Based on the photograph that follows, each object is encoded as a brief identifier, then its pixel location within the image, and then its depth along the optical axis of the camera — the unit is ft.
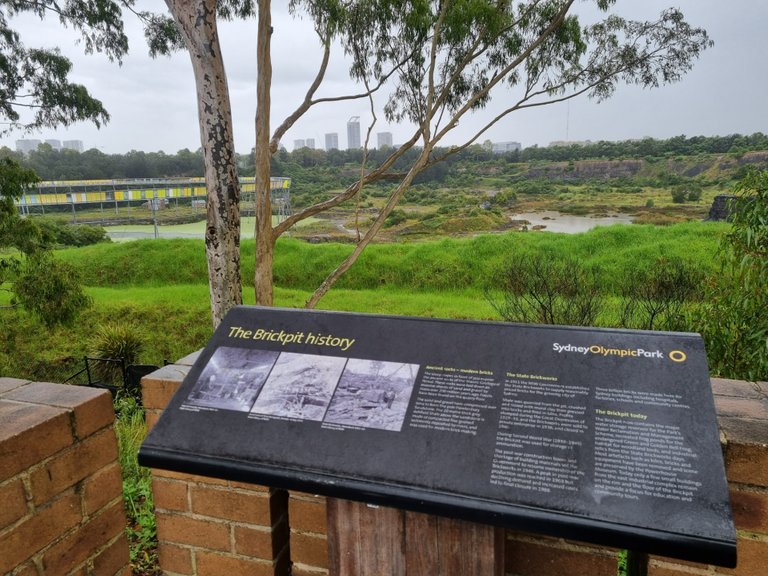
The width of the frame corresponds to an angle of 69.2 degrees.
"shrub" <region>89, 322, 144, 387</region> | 33.73
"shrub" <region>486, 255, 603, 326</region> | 26.55
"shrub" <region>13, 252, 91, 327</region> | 24.77
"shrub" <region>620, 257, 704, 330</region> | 24.49
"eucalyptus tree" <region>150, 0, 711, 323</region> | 20.01
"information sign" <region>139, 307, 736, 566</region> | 2.71
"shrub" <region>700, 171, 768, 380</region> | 10.57
